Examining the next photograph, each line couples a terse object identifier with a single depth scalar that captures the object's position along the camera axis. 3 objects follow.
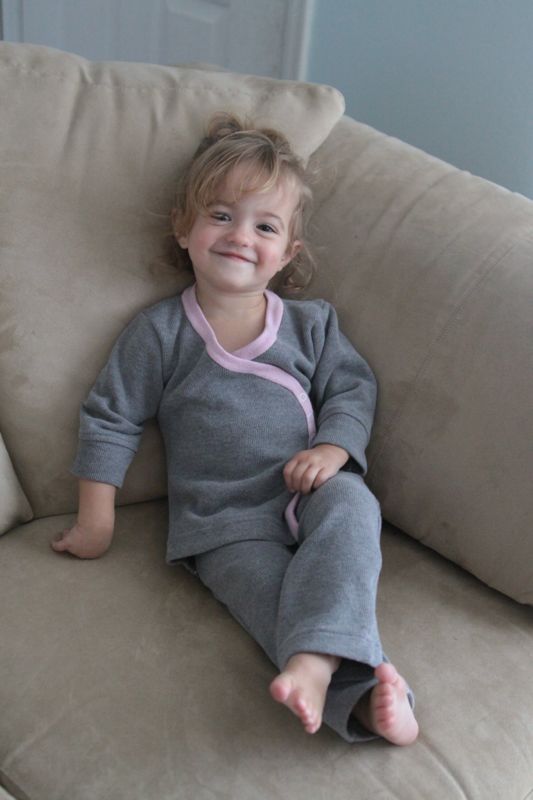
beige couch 1.08
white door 2.53
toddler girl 1.27
